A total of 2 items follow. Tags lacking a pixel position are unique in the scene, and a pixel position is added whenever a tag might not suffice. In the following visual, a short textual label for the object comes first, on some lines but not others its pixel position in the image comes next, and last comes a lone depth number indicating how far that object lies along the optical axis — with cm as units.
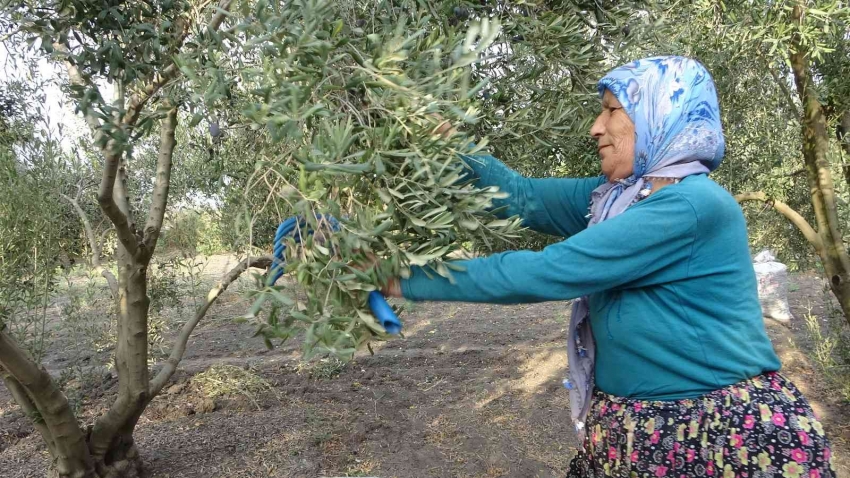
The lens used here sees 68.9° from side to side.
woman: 165
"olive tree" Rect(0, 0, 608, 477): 140
